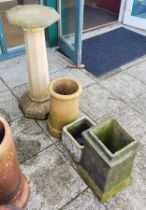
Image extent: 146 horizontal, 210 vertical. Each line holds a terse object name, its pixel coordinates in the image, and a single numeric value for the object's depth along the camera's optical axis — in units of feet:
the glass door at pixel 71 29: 8.01
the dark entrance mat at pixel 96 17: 13.19
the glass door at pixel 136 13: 12.35
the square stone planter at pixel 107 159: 4.38
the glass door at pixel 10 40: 9.54
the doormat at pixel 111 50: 9.59
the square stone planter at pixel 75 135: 5.48
